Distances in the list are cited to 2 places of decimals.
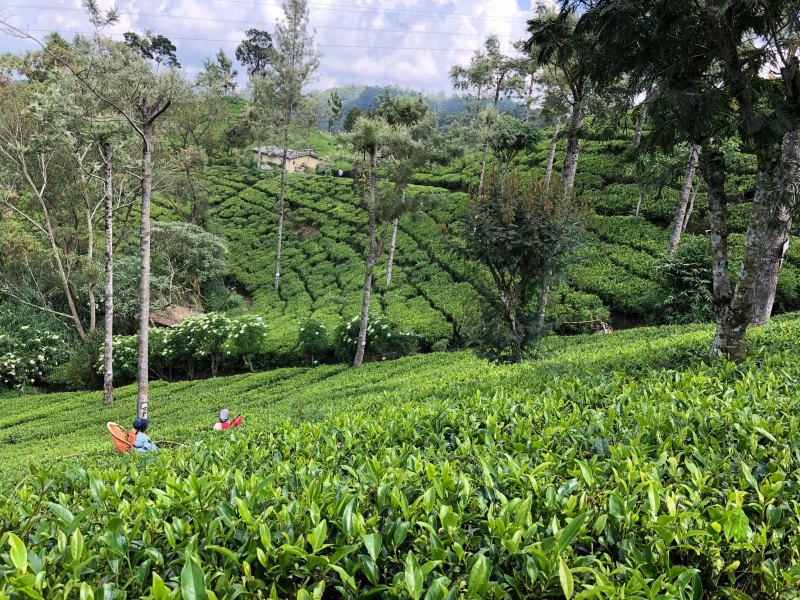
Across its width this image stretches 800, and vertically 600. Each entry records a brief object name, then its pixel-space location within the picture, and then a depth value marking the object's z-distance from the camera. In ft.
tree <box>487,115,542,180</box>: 58.00
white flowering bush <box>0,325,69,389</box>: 51.57
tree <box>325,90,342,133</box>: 194.74
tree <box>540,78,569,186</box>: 51.51
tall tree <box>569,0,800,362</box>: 14.19
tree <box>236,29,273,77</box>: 228.84
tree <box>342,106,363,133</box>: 153.12
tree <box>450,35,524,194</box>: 68.23
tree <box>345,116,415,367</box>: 44.09
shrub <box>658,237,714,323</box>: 40.04
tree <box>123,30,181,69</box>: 29.43
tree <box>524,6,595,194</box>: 18.88
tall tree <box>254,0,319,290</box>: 64.85
